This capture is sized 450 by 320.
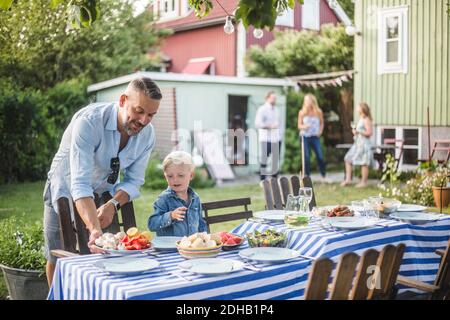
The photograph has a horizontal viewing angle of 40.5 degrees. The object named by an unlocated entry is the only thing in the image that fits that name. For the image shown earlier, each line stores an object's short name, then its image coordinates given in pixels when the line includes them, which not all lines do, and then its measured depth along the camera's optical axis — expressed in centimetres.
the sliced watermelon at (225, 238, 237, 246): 311
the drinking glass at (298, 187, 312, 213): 383
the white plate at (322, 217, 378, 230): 369
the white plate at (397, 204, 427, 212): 434
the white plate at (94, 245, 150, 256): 289
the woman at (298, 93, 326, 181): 1073
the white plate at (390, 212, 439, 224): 404
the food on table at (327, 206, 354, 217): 403
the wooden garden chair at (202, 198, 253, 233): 431
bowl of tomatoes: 310
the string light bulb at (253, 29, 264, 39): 429
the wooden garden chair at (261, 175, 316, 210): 504
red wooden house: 1547
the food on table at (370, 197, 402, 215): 423
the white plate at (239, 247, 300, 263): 281
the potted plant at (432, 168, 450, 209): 765
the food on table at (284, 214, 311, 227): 368
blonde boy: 362
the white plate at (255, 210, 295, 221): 409
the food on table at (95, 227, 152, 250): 294
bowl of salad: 309
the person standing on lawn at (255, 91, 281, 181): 1127
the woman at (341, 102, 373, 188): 1045
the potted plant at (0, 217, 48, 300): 409
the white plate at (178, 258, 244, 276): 259
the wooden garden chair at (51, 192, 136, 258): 339
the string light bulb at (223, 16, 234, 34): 502
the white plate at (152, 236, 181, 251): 307
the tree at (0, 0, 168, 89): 632
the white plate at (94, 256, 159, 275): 258
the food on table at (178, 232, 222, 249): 292
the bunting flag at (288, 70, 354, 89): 1326
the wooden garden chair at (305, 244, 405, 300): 228
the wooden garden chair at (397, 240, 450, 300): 311
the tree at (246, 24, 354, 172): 1362
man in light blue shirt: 317
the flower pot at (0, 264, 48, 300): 408
